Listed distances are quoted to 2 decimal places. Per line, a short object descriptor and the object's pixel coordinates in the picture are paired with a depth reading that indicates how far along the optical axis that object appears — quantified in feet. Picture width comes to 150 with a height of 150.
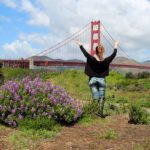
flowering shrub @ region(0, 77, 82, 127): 16.04
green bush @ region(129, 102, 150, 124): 18.16
